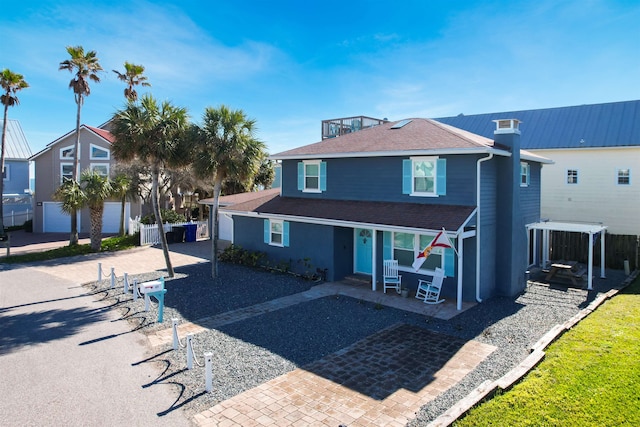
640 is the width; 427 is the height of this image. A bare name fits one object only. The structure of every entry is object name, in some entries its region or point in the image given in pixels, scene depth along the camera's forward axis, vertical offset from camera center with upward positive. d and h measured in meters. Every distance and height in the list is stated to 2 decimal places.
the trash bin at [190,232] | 26.60 -1.50
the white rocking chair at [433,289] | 13.48 -2.64
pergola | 15.41 -0.73
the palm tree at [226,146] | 15.40 +2.38
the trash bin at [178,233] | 26.20 -1.54
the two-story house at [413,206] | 13.53 +0.12
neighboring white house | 21.75 +2.59
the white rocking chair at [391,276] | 14.42 -2.36
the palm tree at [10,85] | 26.42 +8.02
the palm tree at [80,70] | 22.81 +7.87
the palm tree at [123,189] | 23.41 +1.18
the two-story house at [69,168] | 29.97 +2.99
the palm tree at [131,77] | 26.84 +8.76
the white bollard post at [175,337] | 9.50 -2.95
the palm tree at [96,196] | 22.17 +0.68
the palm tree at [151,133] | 15.16 +2.82
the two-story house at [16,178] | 37.34 +2.93
